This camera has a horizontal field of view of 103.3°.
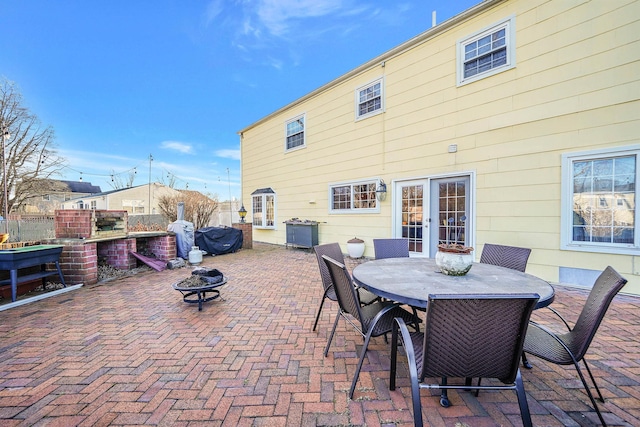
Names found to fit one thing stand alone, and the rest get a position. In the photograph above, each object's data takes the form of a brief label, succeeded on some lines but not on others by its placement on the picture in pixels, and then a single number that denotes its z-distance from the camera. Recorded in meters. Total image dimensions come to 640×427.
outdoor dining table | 1.70
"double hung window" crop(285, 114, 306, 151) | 8.57
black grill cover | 7.68
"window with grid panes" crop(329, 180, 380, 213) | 6.68
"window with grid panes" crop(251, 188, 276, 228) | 9.78
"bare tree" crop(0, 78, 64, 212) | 13.53
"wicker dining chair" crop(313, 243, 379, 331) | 2.67
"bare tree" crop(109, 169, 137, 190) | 26.28
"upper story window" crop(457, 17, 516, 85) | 4.48
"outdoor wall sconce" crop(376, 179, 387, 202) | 6.26
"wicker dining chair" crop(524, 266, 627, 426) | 1.37
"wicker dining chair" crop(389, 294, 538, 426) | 1.21
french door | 5.14
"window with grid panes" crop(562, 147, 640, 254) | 3.59
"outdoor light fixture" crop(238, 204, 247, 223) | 9.62
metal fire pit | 3.35
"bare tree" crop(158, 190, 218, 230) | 12.34
